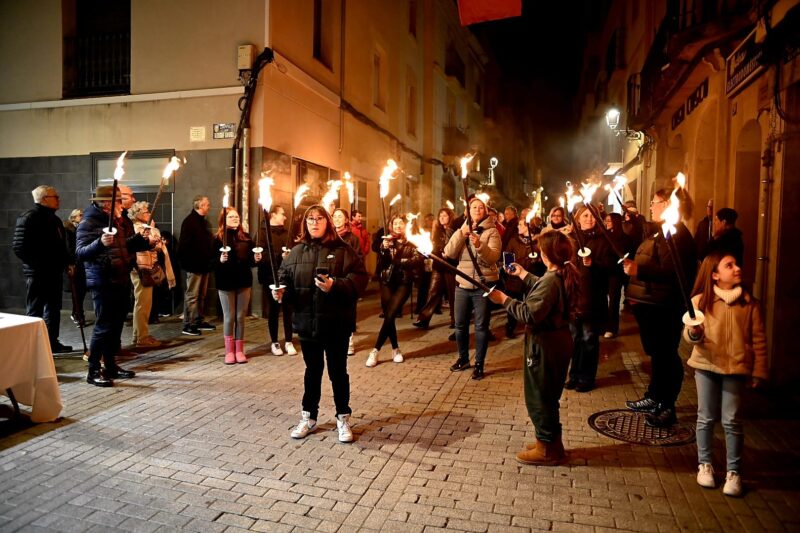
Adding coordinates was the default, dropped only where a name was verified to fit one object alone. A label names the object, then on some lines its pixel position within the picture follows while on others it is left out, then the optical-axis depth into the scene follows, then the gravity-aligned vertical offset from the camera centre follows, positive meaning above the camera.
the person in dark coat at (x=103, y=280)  6.56 -0.58
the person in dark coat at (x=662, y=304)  5.45 -0.64
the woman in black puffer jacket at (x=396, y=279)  8.02 -0.64
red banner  8.30 +3.33
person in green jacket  4.41 -0.85
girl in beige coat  3.97 -0.81
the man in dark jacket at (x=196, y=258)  9.93 -0.47
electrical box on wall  10.80 +3.34
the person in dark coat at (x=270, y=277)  8.34 -0.63
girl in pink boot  7.71 -0.60
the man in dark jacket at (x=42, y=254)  7.84 -0.34
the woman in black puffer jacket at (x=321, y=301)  4.96 -0.59
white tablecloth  5.13 -1.28
